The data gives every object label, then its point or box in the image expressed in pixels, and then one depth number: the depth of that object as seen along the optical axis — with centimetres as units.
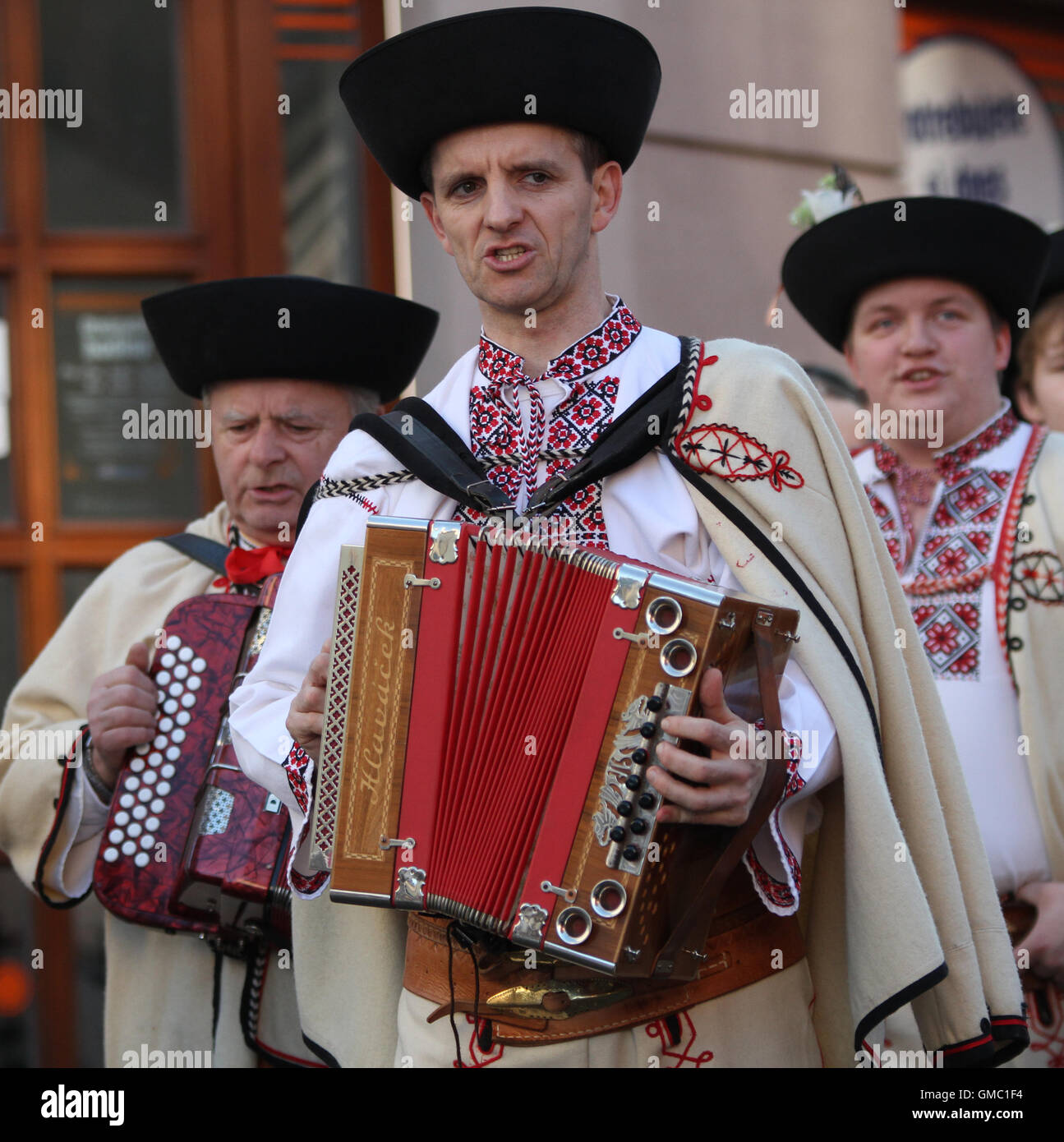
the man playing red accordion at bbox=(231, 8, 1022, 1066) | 237
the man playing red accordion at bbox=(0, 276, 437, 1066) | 326
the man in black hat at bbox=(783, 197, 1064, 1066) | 336
